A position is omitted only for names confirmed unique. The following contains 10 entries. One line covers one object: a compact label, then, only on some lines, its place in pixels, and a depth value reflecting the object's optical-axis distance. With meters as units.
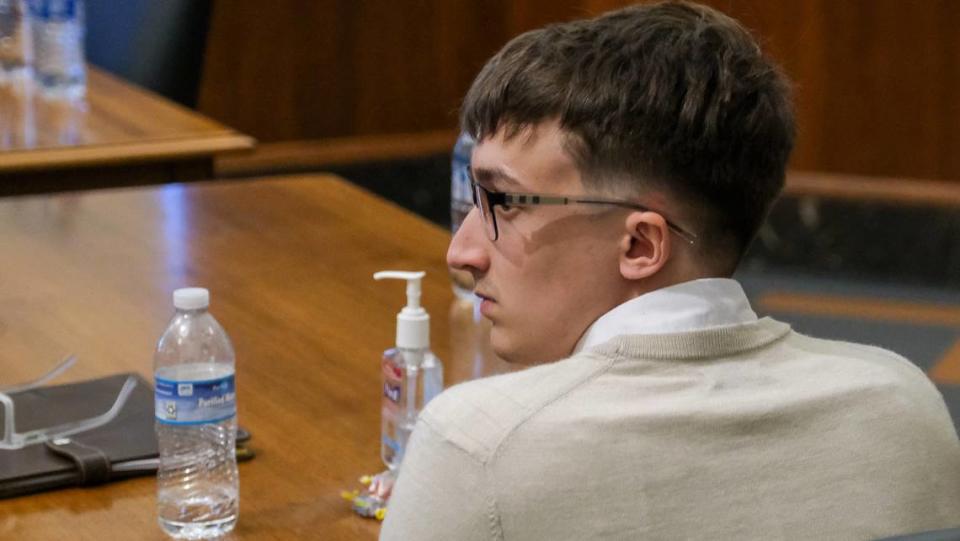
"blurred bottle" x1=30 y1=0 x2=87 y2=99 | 6.32
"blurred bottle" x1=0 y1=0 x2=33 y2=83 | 6.53
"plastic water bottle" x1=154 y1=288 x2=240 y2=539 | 4.04
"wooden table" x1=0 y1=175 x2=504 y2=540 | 4.10
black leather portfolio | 4.12
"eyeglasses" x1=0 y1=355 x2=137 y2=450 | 4.18
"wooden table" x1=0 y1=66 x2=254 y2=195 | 5.26
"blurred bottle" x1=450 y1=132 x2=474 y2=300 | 4.61
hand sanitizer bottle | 4.19
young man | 3.74
